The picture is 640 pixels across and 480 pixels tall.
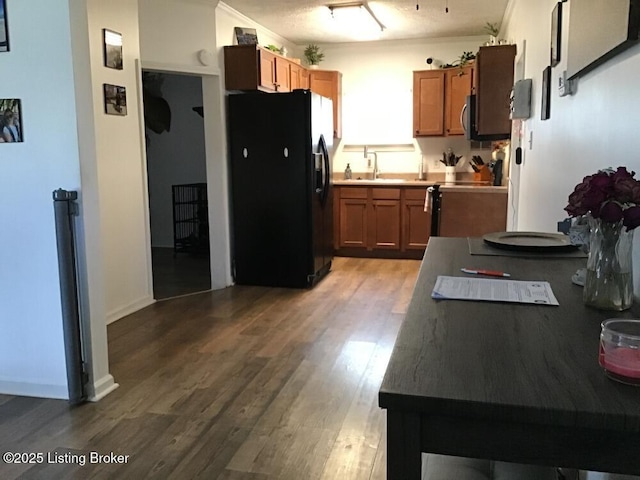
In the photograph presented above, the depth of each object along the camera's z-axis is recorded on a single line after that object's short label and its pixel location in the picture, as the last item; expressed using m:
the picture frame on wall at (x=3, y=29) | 2.60
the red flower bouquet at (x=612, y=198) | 1.10
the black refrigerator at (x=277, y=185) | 4.83
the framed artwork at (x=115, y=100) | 3.90
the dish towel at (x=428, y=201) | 5.15
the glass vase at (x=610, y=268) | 1.19
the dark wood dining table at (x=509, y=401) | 0.77
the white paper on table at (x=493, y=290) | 1.29
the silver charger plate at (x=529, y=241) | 1.83
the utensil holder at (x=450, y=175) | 6.45
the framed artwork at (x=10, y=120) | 2.64
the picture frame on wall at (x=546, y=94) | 2.81
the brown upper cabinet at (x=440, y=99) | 6.16
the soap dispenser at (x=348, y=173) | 6.94
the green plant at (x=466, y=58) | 6.03
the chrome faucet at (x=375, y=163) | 6.91
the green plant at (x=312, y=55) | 6.67
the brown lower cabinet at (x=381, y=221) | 6.22
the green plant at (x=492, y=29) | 5.77
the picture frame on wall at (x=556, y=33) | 2.54
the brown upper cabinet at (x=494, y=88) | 4.44
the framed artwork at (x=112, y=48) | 3.86
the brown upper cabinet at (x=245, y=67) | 4.86
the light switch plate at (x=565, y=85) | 2.19
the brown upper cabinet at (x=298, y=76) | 5.84
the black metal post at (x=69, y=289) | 2.58
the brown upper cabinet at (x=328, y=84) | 6.54
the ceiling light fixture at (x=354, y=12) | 4.90
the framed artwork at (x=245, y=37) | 5.09
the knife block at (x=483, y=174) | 6.14
